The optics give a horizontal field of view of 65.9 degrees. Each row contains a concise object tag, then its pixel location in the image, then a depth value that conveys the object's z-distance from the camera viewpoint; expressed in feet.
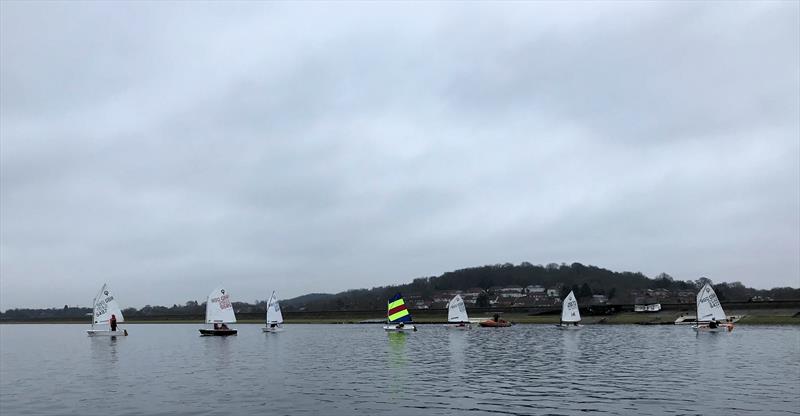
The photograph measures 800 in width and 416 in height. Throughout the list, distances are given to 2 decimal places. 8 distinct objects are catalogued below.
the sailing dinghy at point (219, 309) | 285.43
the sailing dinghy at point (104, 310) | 279.28
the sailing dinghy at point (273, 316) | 324.74
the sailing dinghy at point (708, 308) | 267.59
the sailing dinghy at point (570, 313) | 322.14
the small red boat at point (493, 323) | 341.99
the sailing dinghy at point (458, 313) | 327.06
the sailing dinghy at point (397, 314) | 293.43
